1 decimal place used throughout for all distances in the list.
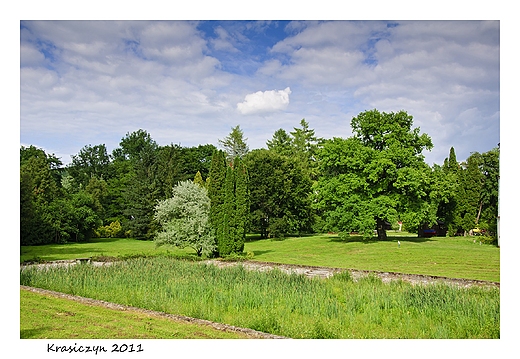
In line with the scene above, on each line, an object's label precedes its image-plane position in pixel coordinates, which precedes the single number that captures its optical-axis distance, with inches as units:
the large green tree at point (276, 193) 1406.3
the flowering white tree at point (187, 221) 767.7
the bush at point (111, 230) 1648.6
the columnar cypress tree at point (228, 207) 764.0
